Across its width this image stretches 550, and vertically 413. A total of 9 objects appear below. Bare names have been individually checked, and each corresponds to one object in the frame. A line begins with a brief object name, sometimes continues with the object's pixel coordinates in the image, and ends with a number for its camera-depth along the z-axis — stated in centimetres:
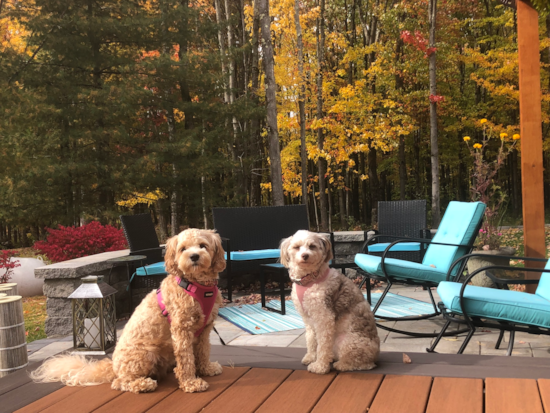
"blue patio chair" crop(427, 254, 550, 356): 283
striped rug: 463
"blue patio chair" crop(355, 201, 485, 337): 415
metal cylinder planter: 270
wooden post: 446
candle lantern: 288
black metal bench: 631
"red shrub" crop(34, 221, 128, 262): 718
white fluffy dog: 254
